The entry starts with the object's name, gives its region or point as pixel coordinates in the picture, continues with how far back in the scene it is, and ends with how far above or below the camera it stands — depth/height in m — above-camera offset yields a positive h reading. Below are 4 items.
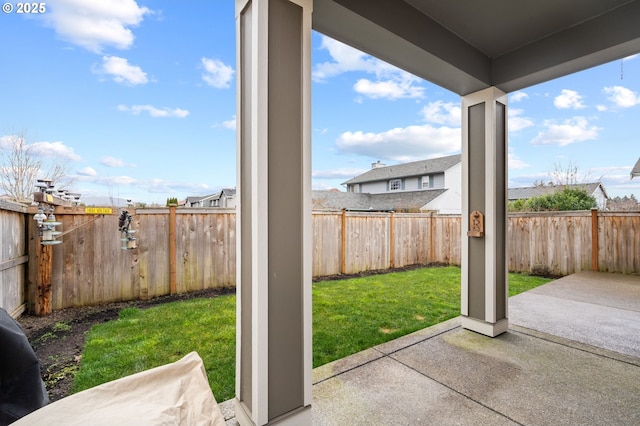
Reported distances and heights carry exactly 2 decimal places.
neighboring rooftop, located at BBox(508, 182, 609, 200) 7.91 +0.86
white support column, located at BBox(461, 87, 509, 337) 2.74 +0.05
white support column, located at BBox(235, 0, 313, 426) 1.42 +0.01
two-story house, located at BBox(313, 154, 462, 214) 15.23 +1.61
